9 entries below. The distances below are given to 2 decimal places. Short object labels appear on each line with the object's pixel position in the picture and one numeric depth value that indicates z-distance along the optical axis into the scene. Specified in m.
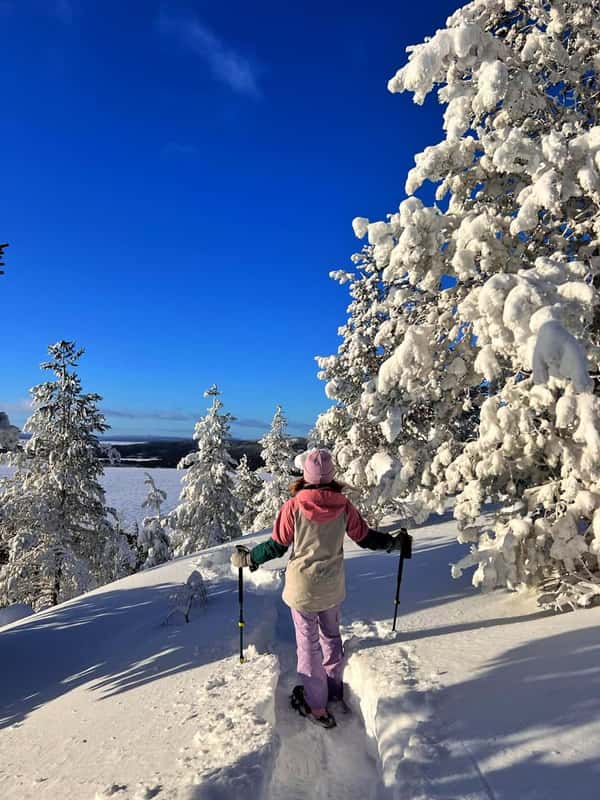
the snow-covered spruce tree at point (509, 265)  4.62
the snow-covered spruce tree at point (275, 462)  27.95
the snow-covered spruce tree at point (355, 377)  12.56
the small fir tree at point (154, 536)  26.34
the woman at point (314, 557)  4.55
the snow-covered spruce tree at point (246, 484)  39.28
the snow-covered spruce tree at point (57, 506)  17.88
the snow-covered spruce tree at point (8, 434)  7.47
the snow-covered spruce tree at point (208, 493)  26.80
